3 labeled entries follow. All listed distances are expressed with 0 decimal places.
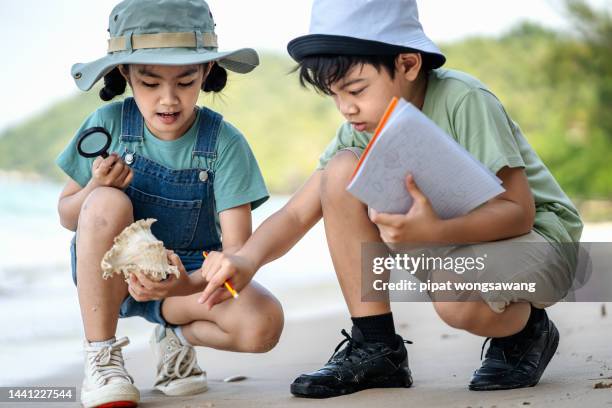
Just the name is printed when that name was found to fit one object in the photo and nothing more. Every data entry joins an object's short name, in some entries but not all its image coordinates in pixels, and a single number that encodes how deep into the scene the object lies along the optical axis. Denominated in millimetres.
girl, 5066
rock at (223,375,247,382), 5816
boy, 4660
